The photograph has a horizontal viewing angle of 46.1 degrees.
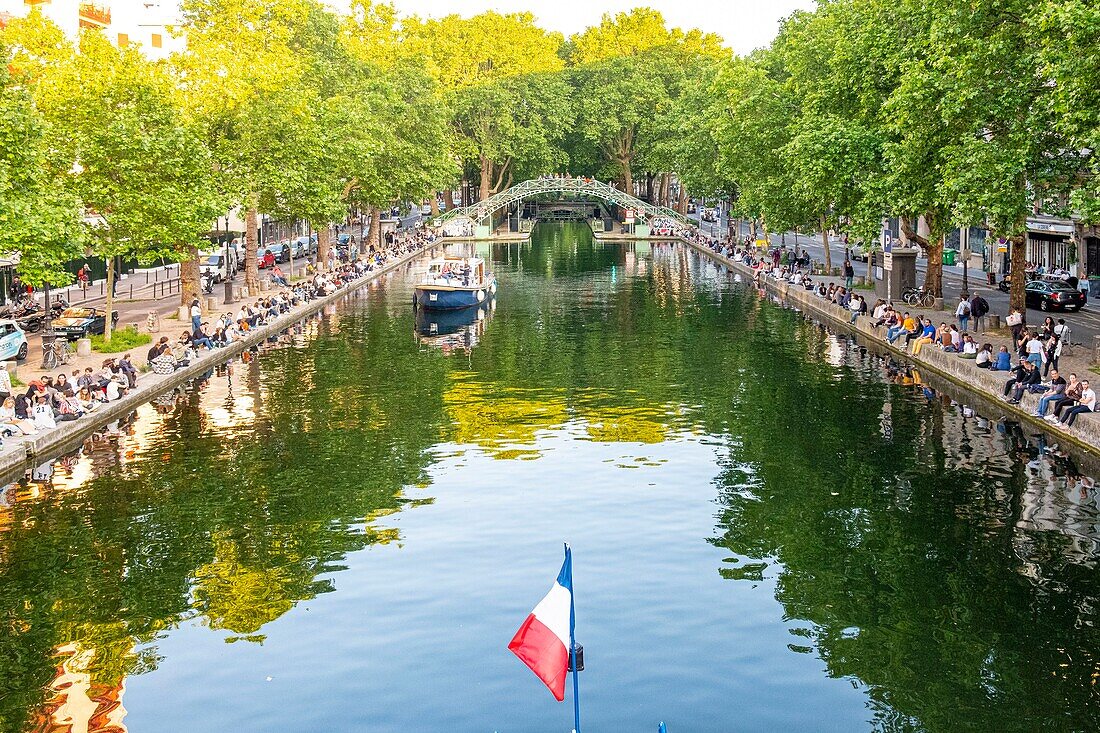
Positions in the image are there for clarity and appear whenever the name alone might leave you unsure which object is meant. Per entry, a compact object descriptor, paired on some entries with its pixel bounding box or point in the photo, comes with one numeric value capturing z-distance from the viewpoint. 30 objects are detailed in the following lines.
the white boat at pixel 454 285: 66.88
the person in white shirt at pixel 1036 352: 41.34
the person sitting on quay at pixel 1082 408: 34.50
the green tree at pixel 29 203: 40.06
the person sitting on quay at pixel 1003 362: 42.03
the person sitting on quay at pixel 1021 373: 38.44
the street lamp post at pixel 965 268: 57.39
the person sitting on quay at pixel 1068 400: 35.19
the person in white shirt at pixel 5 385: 37.69
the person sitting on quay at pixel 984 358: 42.78
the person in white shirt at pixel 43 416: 35.06
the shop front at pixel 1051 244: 78.94
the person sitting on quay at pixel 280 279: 76.81
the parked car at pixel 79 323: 54.03
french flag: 14.82
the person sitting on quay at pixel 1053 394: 35.88
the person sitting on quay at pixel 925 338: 48.81
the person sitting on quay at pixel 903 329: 51.19
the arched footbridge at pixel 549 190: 141.50
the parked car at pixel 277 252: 99.40
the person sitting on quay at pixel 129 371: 42.19
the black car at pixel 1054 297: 60.84
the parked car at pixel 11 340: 45.91
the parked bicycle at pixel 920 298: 62.25
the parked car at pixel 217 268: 82.45
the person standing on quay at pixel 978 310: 52.97
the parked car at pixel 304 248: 106.30
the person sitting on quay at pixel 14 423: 34.28
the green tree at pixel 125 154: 52.81
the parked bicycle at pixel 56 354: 46.14
